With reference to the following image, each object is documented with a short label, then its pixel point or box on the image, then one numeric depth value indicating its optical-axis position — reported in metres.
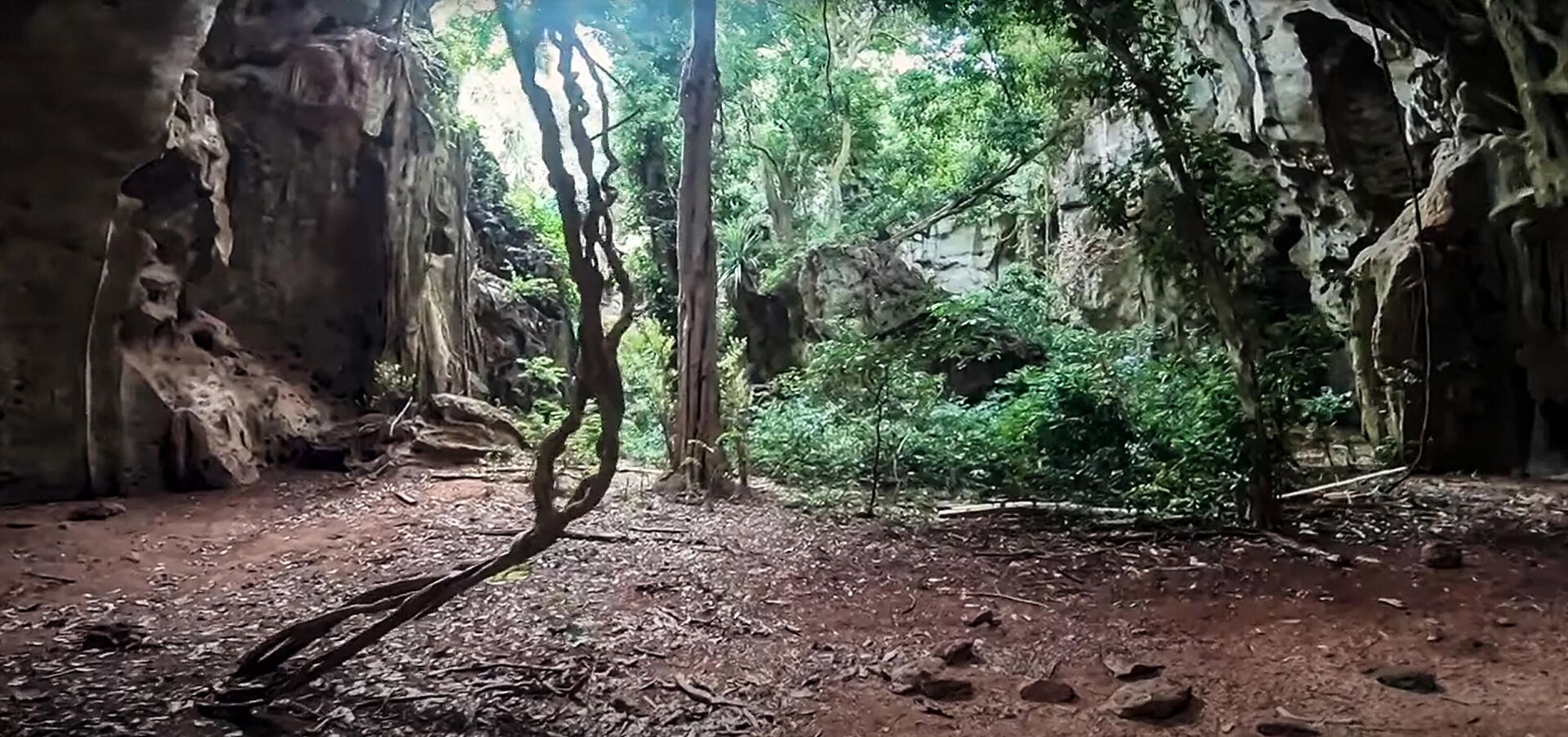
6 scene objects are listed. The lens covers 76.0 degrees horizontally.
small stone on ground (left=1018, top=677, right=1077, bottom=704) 4.36
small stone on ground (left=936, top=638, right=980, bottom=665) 4.84
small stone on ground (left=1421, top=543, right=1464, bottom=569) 6.40
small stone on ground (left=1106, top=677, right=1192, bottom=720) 4.12
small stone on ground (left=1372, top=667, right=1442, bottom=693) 4.33
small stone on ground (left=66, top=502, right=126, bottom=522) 7.81
